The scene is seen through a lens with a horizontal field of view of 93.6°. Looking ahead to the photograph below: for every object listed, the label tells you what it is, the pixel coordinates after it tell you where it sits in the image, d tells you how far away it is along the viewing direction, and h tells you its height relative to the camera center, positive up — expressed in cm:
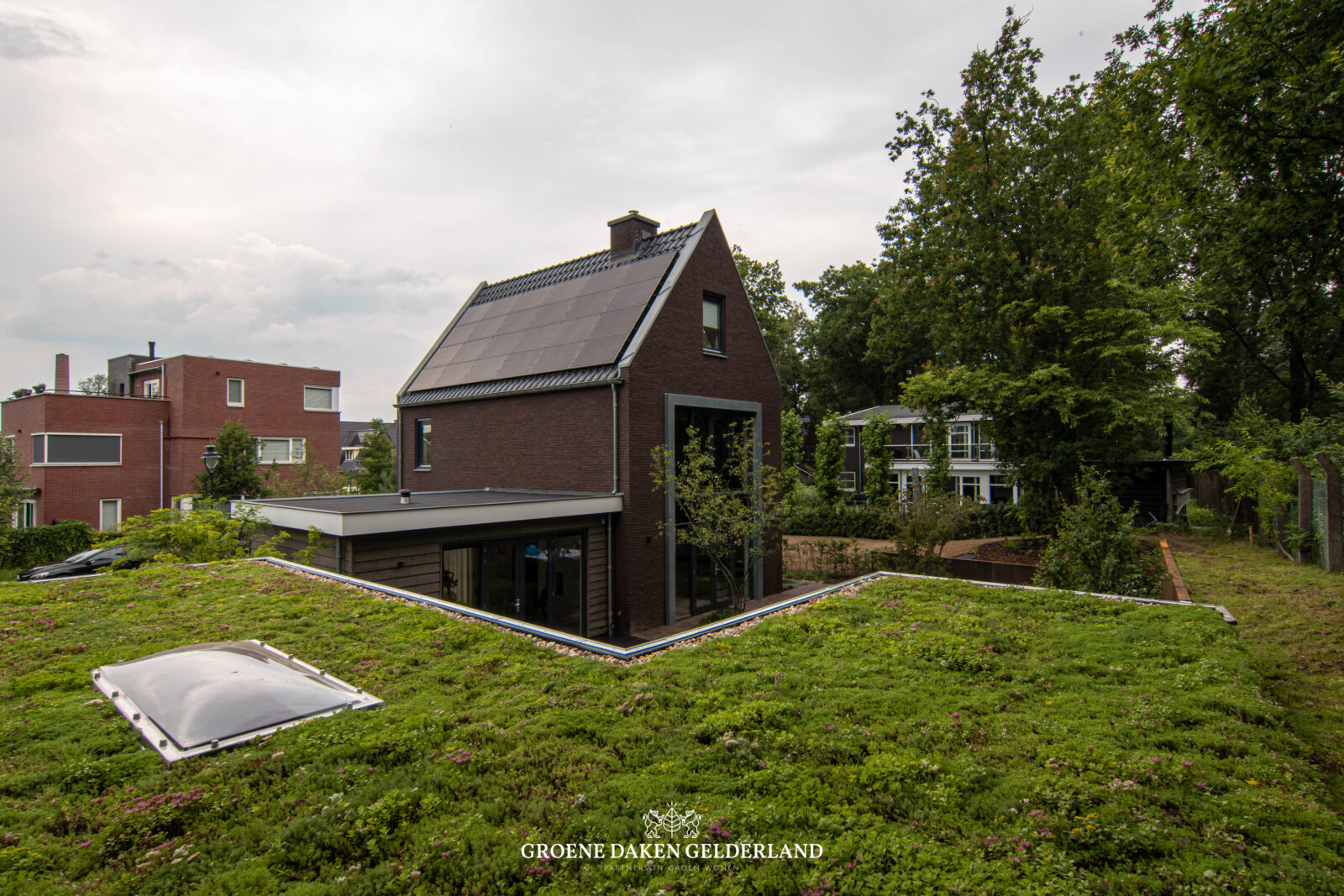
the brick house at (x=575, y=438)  1052 +60
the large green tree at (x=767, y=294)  2909 +839
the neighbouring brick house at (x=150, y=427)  2438 +173
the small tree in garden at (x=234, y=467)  2234 +2
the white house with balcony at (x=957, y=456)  3394 +41
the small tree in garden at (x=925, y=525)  1555 -154
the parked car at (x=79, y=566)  1706 -267
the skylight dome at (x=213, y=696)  365 -146
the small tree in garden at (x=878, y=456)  2700 +32
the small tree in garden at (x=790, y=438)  2864 +119
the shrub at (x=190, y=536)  1005 -110
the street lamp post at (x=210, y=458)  1420 +20
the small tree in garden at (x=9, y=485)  1969 -49
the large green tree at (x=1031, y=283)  1684 +507
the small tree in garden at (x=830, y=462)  2723 +8
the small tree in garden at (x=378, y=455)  3045 +56
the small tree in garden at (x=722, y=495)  1197 -59
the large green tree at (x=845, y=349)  4578 +859
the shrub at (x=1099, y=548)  1005 -141
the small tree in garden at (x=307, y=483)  2484 -64
